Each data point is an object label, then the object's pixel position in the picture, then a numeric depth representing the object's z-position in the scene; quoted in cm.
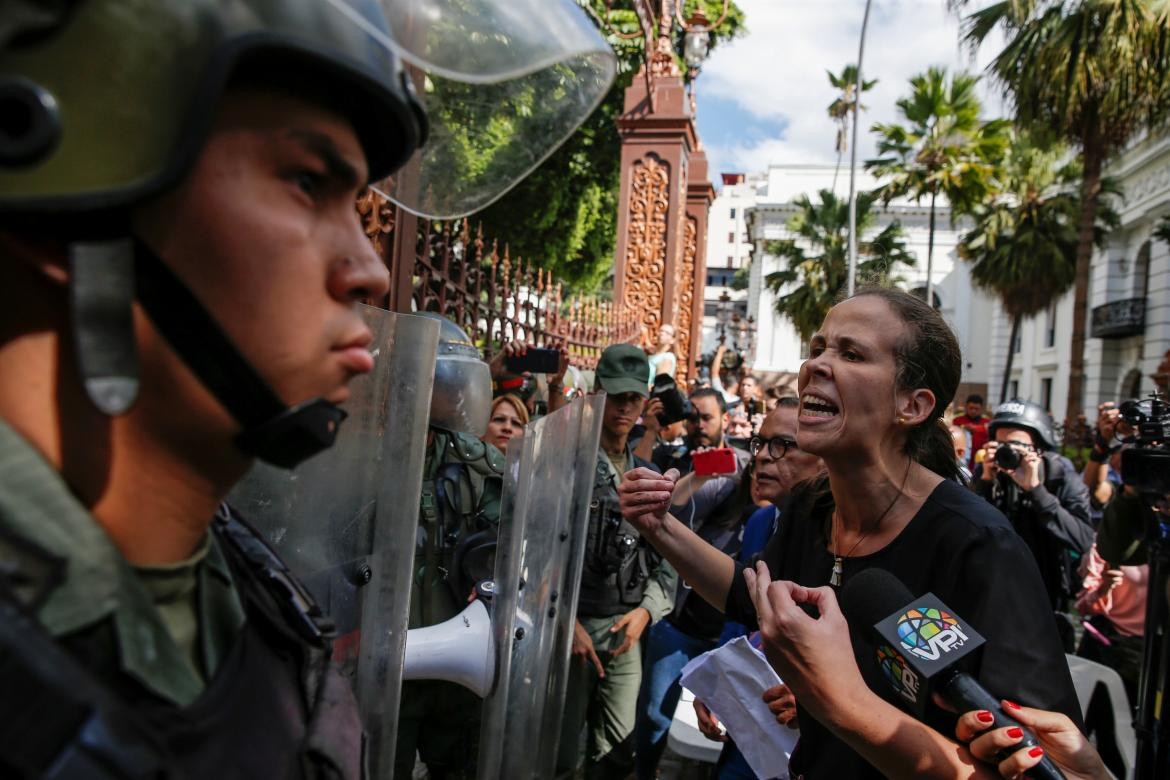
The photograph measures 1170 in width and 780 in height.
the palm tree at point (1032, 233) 2769
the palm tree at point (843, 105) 3934
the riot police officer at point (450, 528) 312
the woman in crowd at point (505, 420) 396
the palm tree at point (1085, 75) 1503
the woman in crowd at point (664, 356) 827
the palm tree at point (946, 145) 2623
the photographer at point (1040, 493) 500
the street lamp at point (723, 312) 1727
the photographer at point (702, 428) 536
